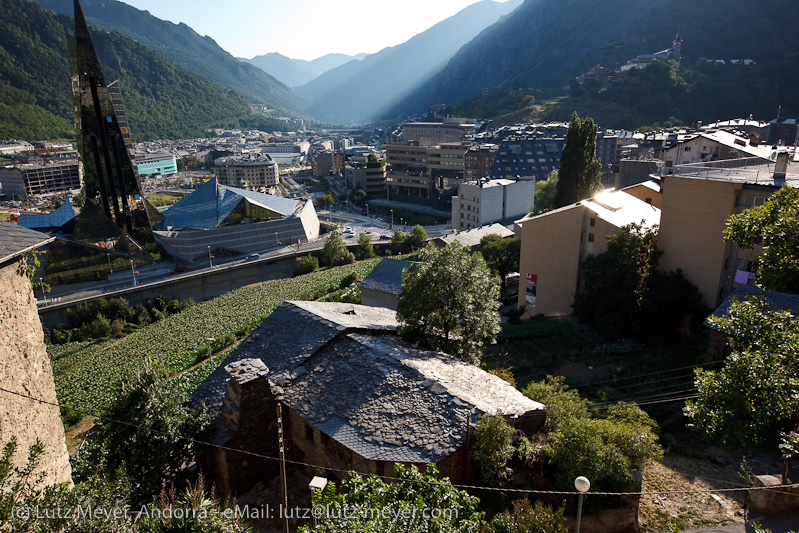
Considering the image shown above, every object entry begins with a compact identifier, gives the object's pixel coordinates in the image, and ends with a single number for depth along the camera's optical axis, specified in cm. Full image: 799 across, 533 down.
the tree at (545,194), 5051
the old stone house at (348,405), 1198
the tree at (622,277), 2489
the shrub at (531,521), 878
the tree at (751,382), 939
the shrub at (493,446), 1165
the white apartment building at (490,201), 6844
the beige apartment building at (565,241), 2764
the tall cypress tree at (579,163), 4228
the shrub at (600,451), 1132
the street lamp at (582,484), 773
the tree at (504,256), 4250
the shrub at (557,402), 1334
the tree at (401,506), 711
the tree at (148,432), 1200
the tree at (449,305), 1756
